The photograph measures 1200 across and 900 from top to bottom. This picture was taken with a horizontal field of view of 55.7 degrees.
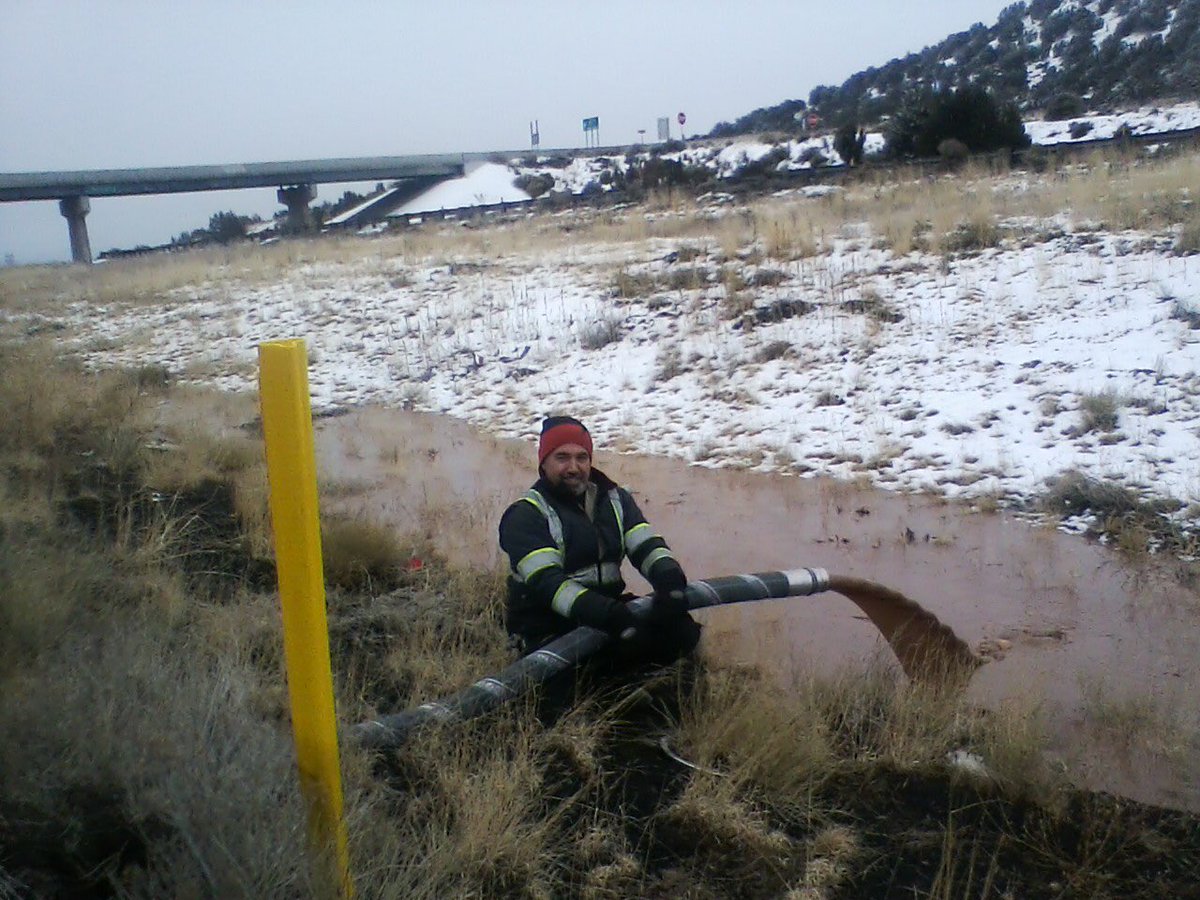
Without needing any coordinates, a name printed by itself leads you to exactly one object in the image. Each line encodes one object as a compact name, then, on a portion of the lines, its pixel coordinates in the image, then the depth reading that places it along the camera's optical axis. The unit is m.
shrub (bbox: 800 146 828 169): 32.09
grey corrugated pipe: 3.87
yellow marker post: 2.27
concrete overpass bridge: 35.81
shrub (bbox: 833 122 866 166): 27.88
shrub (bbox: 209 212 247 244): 40.58
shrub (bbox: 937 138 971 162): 23.94
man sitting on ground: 4.28
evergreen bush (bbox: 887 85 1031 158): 25.00
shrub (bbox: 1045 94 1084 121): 32.00
